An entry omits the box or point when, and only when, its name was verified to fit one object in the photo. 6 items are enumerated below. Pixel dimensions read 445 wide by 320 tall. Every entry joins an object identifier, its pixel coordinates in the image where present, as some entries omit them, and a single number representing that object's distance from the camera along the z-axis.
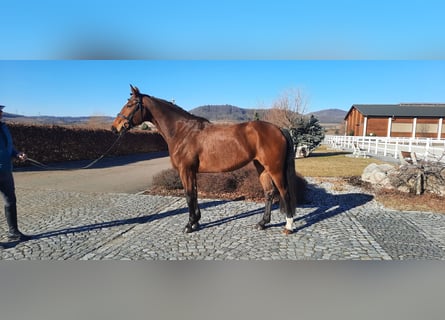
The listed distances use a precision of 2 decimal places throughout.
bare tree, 16.83
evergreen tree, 16.45
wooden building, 26.58
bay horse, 3.71
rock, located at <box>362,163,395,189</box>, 7.00
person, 3.10
